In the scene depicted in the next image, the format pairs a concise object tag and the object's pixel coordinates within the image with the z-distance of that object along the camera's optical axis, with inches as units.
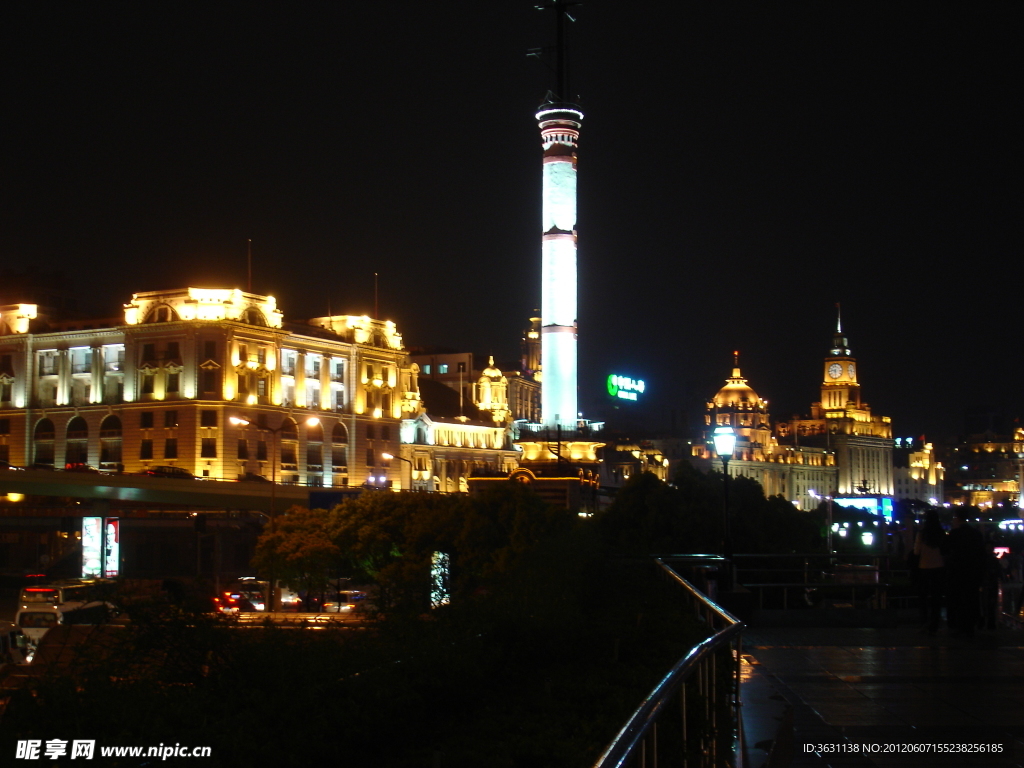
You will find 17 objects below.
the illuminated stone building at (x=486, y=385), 5994.1
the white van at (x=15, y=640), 1278.9
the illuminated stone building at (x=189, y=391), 4089.6
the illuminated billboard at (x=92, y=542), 2859.3
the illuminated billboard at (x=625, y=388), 7401.6
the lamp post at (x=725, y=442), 1313.7
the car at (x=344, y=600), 2377.0
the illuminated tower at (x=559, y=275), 4473.4
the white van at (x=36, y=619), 1638.8
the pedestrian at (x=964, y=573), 806.5
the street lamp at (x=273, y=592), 2277.6
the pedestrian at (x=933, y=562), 846.5
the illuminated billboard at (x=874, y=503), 6520.7
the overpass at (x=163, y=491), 2955.2
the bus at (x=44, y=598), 1786.4
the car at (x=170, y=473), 3651.1
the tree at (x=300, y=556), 2284.7
